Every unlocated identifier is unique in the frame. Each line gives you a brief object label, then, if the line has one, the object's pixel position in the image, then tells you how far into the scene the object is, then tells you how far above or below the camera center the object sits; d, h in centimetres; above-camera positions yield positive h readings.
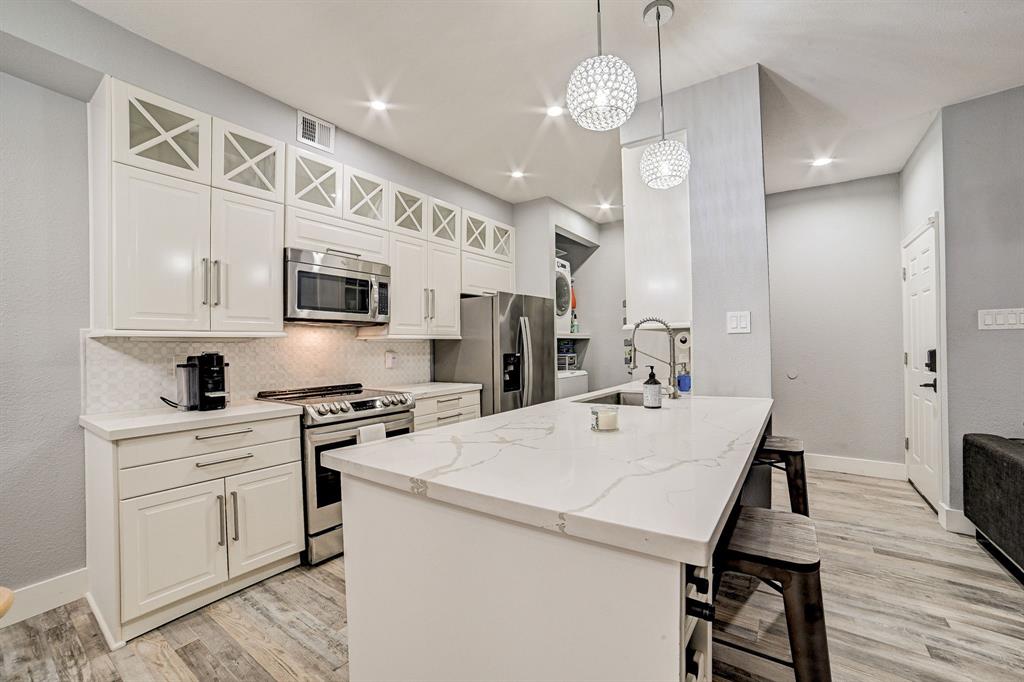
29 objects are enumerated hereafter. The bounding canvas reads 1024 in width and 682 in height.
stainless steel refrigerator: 389 -8
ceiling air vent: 297 +143
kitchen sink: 297 -38
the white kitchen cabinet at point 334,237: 282 +73
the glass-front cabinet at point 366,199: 318 +105
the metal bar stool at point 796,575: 108 -59
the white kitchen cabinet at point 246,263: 246 +48
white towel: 149 -30
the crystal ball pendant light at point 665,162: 215 +85
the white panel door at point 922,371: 315 -27
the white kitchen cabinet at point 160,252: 213 +48
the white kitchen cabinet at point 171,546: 192 -88
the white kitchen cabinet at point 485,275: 418 +66
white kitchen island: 77 -42
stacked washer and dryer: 496 +24
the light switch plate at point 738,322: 254 +10
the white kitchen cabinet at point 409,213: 351 +105
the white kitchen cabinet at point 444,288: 381 +48
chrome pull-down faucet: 252 -14
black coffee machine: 230 -17
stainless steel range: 257 -53
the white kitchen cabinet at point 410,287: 349 +45
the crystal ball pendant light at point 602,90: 163 +91
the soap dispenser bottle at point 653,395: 214 -25
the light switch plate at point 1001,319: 274 +10
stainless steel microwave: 276 +37
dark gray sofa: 221 -82
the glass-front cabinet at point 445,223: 386 +105
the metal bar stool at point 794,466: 212 -60
